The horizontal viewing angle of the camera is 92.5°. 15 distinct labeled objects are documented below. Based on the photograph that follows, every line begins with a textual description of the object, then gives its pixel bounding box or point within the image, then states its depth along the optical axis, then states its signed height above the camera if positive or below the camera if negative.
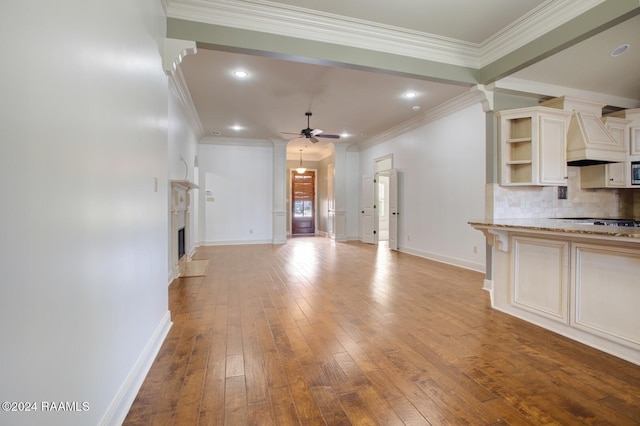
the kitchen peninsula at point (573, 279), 2.21 -0.60
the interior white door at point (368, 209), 8.81 +0.00
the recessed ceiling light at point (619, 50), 3.31 +1.75
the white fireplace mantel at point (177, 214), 4.55 -0.07
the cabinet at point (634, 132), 4.35 +1.09
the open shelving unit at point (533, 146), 3.69 +0.78
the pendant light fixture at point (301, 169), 10.84 +1.42
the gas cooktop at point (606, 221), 3.93 -0.17
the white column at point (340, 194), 9.43 +0.47
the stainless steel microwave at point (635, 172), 4.38 +0.51
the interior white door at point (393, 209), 7.39 +0.00
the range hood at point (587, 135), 3.88 +0.95
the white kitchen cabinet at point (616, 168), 4.28 +0.58
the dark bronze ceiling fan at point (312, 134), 6.04 +1.52
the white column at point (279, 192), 8.70 +0.49
